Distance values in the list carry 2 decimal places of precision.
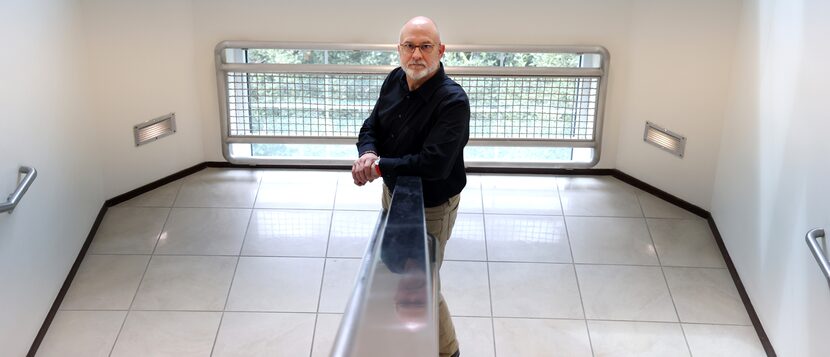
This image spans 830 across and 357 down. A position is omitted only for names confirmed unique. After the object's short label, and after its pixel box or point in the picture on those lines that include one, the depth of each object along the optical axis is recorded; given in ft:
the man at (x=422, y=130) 8.53
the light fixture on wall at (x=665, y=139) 14.46
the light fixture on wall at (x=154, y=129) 14.66
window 15.12
